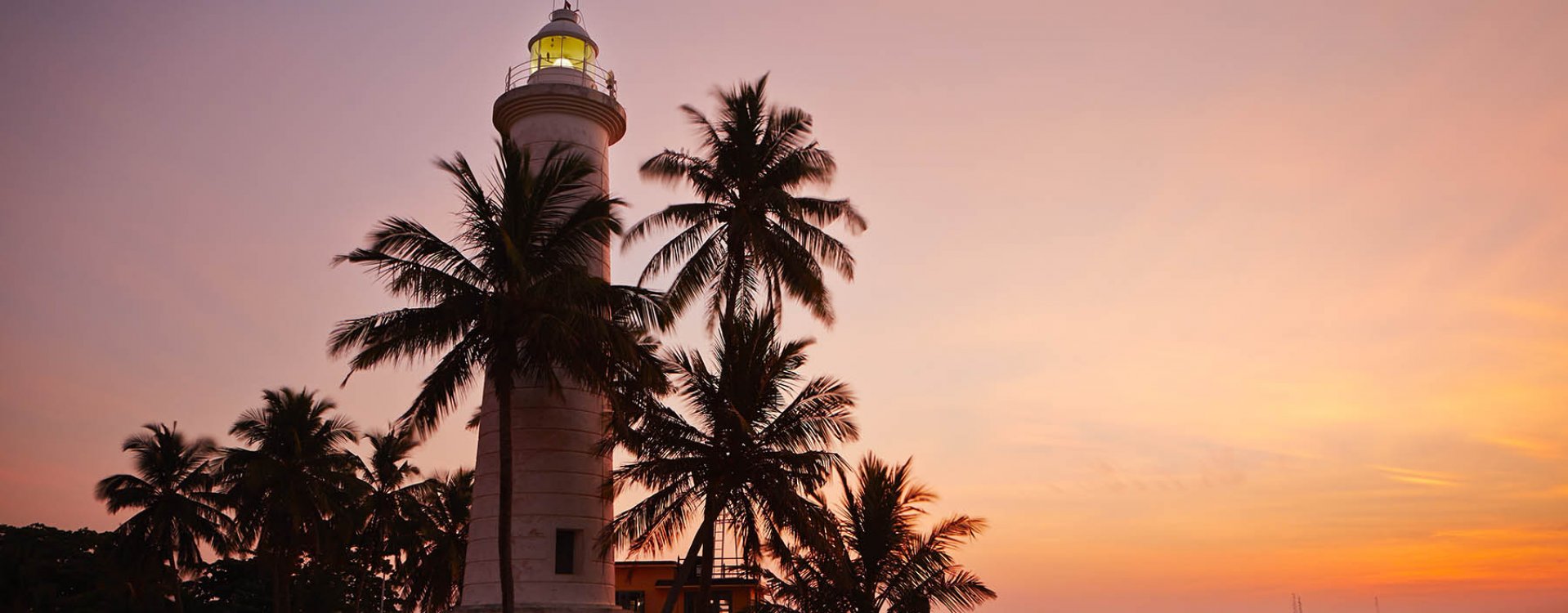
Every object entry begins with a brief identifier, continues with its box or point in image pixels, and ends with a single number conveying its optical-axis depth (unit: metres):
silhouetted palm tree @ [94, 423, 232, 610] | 45.44
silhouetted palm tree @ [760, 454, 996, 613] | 25.48
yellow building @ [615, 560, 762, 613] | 43.38
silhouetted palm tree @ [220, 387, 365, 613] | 43.19
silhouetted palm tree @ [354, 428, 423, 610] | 50.56
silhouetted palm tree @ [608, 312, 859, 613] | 24.78
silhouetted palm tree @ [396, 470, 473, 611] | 41.16
